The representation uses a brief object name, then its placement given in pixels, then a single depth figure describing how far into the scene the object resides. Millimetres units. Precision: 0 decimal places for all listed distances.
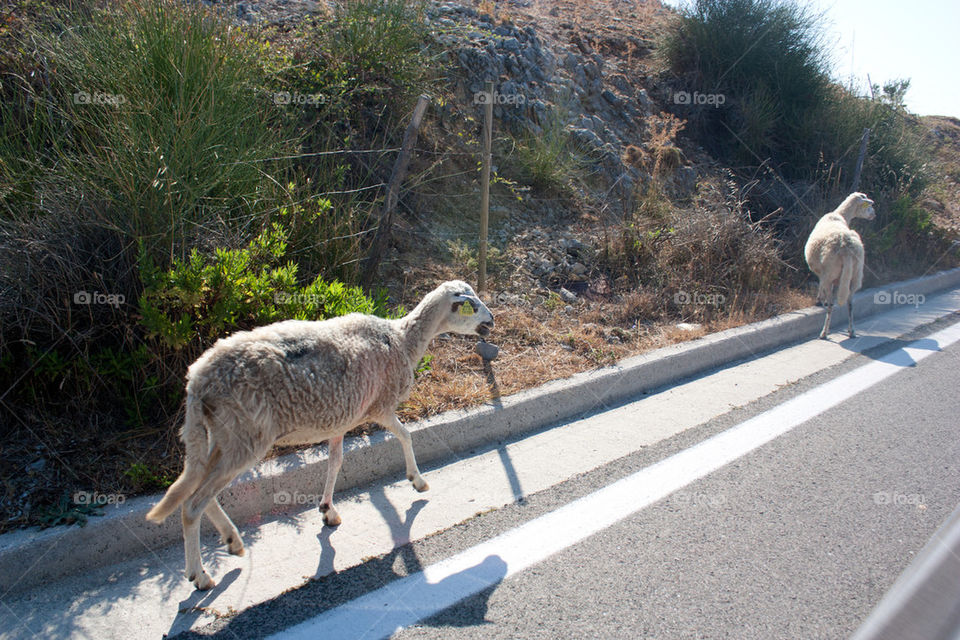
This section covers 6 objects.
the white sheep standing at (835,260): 8086
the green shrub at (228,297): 3977
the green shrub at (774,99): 12227
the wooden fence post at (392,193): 5965
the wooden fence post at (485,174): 6211
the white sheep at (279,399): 3145
